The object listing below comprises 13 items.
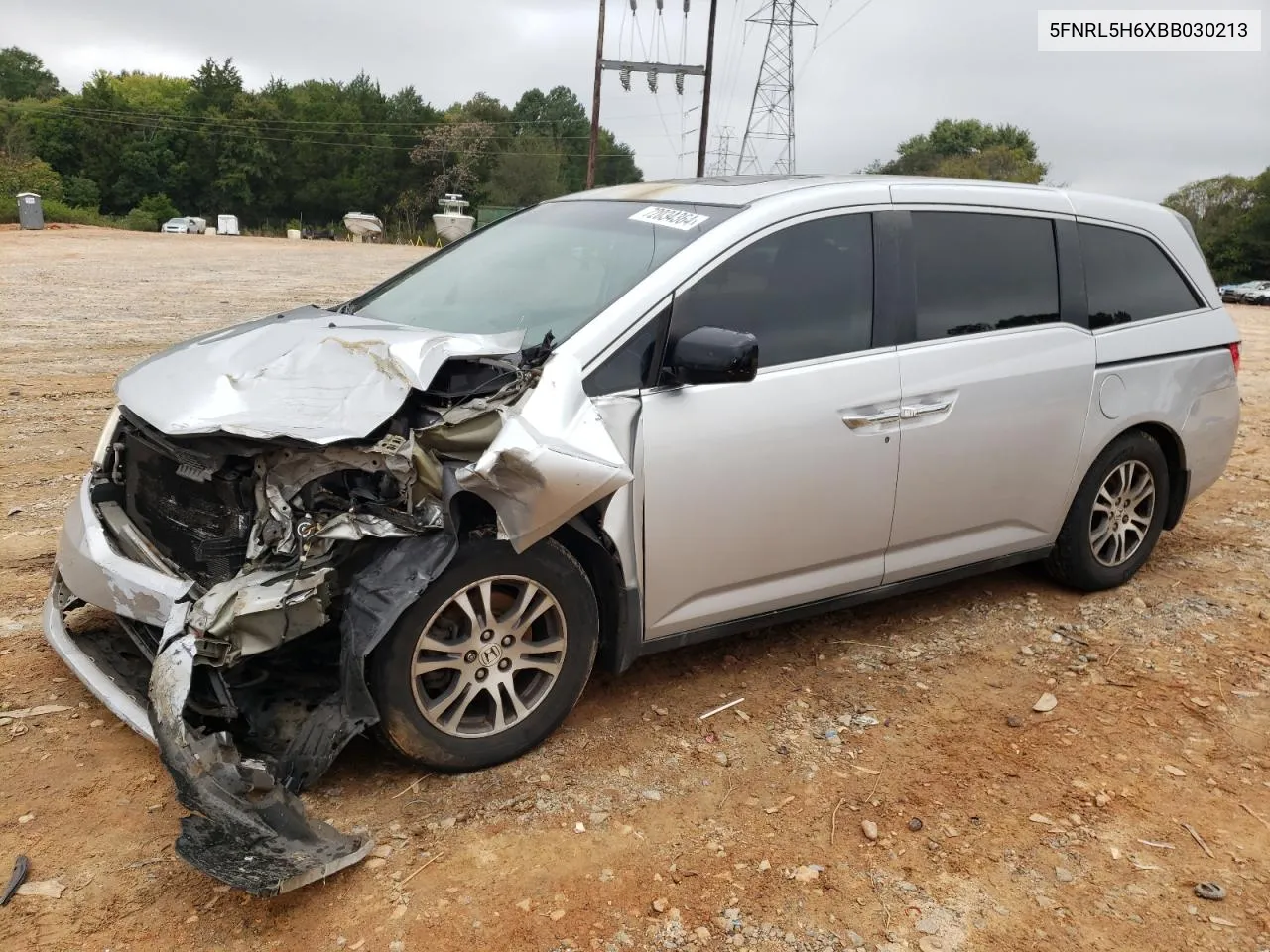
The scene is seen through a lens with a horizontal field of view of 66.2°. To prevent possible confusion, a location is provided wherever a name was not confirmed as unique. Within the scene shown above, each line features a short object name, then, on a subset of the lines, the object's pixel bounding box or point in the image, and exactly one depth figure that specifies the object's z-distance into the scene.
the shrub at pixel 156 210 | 53.69
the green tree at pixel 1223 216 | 52.53
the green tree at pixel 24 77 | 81.75
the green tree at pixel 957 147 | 75.38
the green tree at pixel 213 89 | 69.12
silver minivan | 2.73
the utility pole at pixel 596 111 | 28.38
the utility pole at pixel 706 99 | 27.86
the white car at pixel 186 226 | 45.97
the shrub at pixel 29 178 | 43.47
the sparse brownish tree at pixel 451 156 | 73.81
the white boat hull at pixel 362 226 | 53.28
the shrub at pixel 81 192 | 57.38
